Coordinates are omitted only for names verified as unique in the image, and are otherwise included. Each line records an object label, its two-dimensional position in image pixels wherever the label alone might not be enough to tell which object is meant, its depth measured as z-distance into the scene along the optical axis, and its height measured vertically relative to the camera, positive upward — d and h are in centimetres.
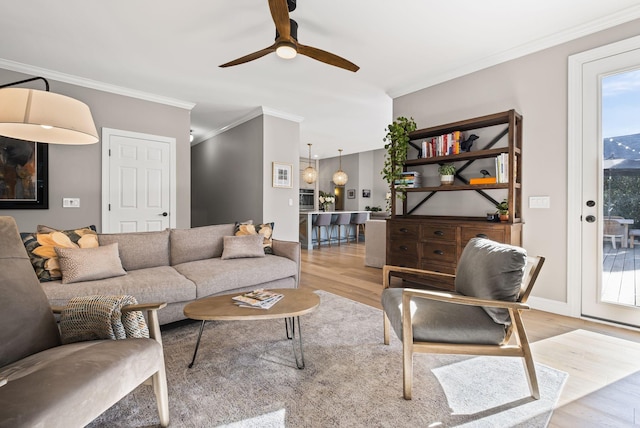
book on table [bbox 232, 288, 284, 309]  188 -58
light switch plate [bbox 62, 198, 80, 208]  388 +10
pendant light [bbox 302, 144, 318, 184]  850 +98
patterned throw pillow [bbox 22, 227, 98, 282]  226 -28
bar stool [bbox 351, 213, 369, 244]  799 -25
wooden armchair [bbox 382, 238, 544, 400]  157 -59
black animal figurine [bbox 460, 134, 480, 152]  346 +76
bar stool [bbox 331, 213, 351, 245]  753 -26
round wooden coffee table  173 -59
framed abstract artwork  347 +42
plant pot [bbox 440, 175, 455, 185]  361 +36
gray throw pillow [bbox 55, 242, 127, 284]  225 -41
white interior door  423 +41
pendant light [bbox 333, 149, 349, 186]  875 +90
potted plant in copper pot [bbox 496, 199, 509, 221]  307 -1
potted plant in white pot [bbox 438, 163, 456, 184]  359 +43
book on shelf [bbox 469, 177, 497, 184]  321 +31
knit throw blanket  143 -52
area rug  145 -98
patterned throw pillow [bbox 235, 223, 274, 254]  339 -24
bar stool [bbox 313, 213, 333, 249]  709 -29
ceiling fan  206 +131
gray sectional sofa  223 -53
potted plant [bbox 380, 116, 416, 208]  389 +80
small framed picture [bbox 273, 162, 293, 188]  539 +62
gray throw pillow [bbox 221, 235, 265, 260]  313 -39
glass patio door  256 +19
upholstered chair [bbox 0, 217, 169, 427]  94 -57
